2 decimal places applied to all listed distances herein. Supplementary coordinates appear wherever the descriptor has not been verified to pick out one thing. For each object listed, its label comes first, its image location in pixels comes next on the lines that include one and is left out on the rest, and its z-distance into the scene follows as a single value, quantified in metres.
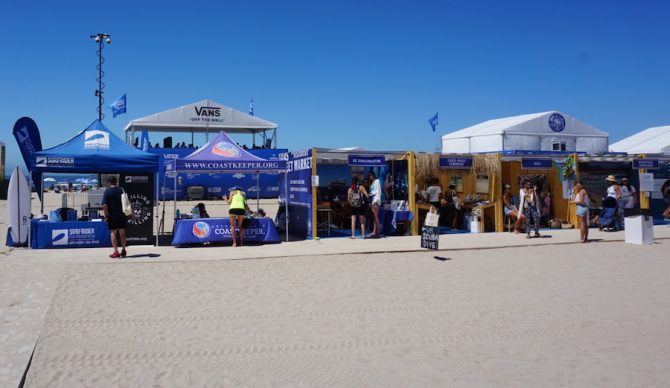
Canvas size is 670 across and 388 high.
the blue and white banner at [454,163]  15.09
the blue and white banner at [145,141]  29.61
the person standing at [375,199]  13.67
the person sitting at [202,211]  13.21
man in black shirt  10.30
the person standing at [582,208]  12.64
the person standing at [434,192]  15.05
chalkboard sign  10.57
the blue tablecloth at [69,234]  11.97
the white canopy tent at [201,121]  34.66
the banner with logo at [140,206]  12.58
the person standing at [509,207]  15.52
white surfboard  11.54
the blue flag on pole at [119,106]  26.84
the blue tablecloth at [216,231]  12.44
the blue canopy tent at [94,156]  11.76
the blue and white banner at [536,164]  15.77
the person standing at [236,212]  12.07
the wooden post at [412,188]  14.73
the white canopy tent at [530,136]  22.80
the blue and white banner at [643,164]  17.14
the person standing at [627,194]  15.86
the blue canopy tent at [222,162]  12.64
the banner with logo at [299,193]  13.89
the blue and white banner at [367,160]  14.02
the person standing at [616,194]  15.25
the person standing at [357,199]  13.24
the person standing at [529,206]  13.52
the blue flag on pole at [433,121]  30.44
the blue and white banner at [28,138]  12.37
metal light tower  24.41
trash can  12.33
